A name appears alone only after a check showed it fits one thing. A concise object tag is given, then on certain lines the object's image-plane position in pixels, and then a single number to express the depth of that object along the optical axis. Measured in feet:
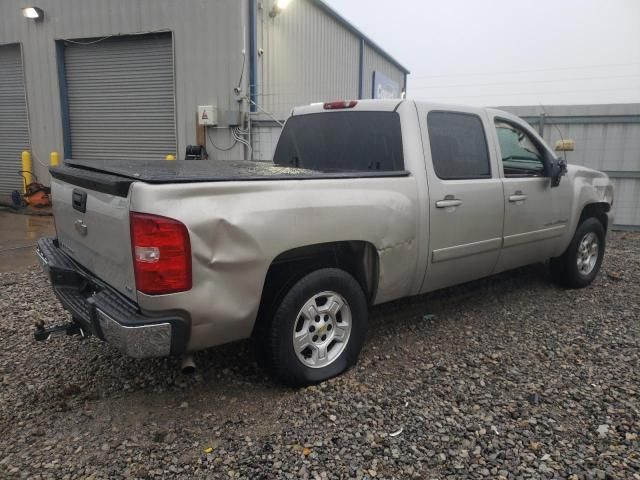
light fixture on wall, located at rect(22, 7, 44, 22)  35.42
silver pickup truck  8.50
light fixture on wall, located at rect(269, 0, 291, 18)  33.70
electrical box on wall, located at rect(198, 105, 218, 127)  32.27
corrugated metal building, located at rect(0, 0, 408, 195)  32.27
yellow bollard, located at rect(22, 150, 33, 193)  38.40
